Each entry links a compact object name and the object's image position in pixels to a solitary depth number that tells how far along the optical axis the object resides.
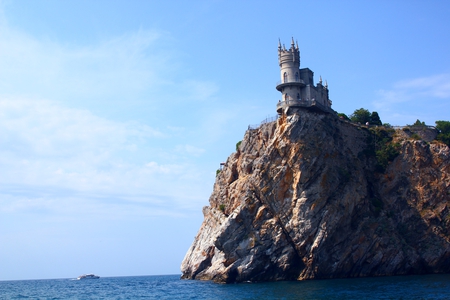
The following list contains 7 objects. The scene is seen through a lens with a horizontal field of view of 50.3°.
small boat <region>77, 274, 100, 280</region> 152.77
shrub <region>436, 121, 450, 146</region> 69.94
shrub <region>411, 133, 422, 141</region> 68.00
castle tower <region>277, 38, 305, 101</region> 66.19
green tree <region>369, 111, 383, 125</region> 80.86
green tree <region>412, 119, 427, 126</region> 74.24
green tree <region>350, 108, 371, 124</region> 80.86
